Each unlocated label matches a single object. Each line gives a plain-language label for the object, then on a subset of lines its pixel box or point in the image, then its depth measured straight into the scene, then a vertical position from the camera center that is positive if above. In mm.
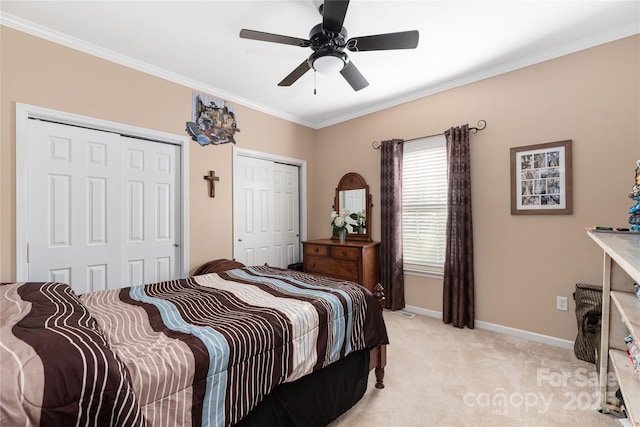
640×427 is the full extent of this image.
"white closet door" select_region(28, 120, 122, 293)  2312 +99
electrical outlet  2562 -806
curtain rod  3021 +943
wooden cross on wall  3333 +419
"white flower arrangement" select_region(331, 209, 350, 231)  3956 -59
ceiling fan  1787 +1155
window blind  3375 +131
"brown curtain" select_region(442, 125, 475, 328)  3055 -269
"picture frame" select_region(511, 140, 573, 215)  2557 +334
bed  807 -511
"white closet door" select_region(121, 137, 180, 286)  2814 +62
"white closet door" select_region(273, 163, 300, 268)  4211 +16
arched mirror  3953 +176
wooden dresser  3508 -578
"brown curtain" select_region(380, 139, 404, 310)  3605 -135
